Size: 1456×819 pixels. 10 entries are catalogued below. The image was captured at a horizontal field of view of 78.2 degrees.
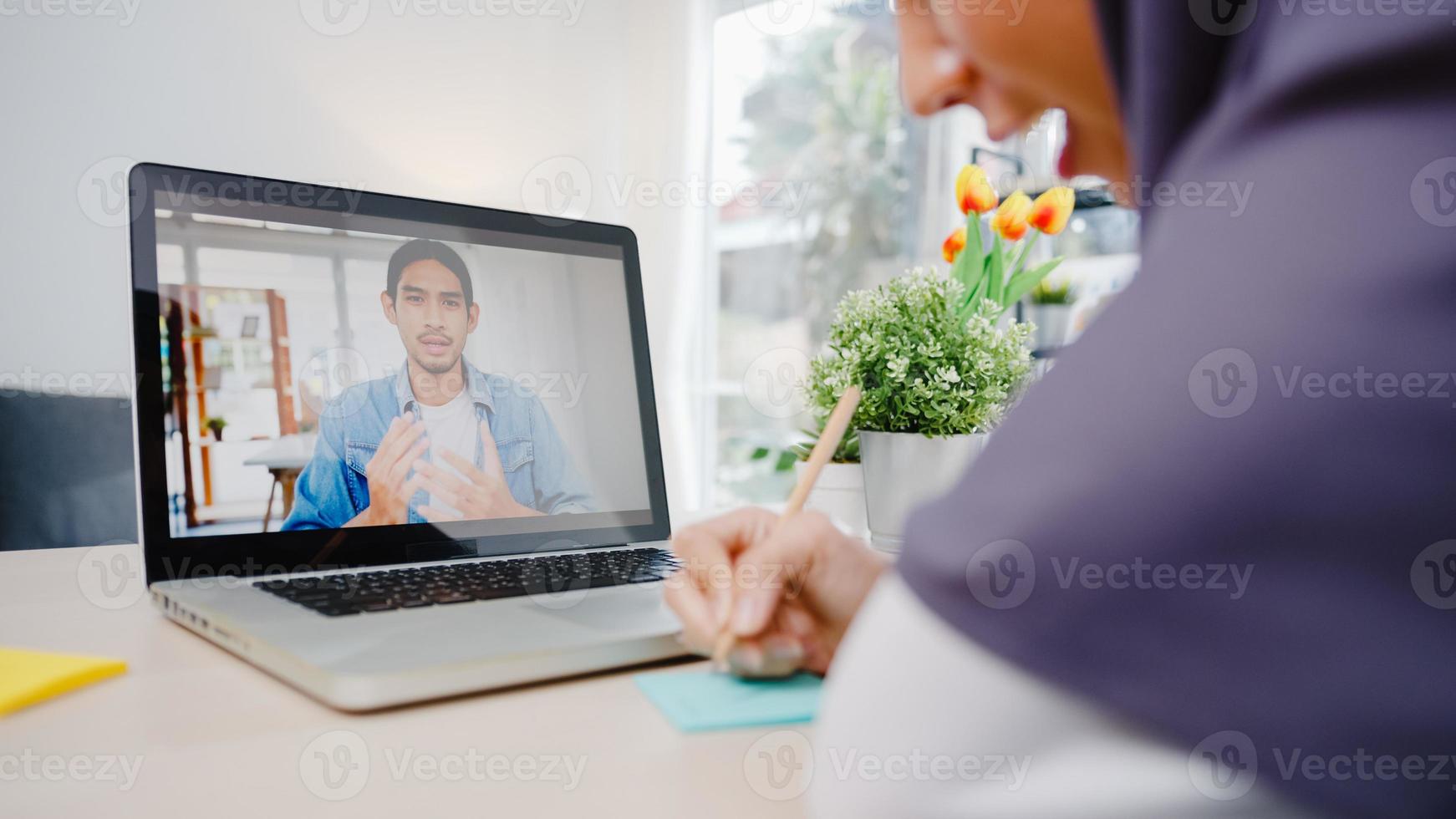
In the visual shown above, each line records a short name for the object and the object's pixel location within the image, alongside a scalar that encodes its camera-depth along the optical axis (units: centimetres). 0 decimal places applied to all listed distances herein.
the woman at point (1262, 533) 27
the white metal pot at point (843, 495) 105
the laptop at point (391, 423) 62
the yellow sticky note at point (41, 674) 46
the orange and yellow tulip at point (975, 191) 107
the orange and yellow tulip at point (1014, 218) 107
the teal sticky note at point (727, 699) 45
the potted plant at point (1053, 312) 268
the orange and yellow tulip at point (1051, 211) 105
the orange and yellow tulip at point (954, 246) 116
